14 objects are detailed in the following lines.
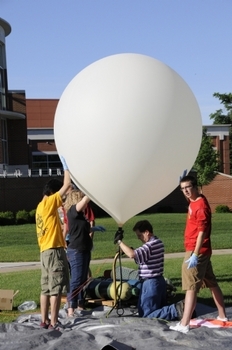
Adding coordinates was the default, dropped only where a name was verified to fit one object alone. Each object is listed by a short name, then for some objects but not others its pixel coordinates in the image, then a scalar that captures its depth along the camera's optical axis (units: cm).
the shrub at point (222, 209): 3678
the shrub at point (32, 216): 2883
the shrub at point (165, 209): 3628
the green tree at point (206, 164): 3881
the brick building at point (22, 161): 3306
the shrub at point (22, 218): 2862
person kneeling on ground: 750
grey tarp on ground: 614
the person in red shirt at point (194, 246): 672
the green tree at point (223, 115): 6272
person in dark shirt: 794
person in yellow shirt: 698
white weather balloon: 622
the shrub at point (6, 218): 2794
